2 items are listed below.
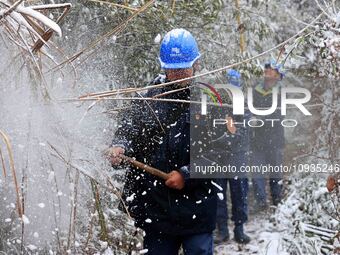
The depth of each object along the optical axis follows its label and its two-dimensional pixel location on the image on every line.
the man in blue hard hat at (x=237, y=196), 6.01
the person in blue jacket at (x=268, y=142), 6.96
